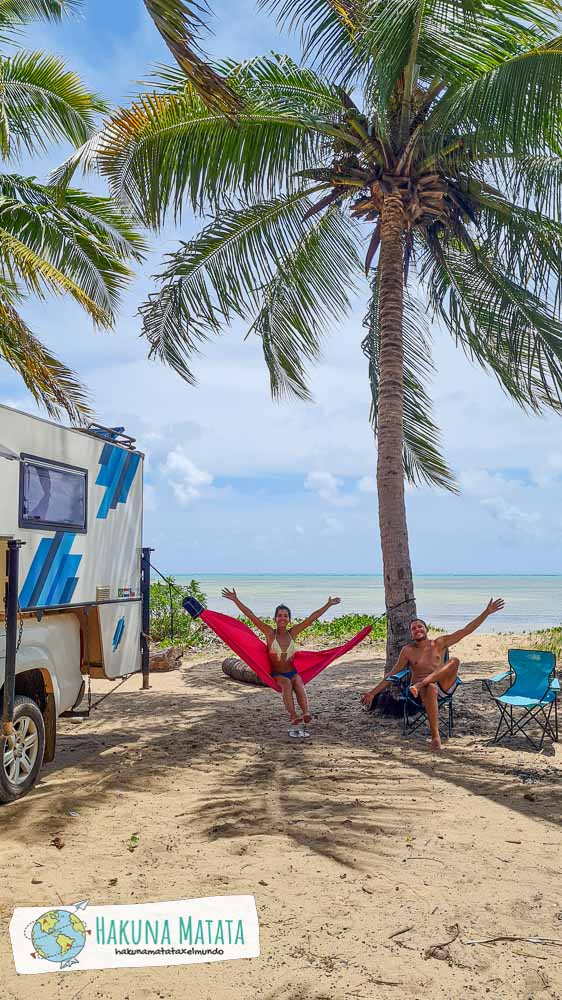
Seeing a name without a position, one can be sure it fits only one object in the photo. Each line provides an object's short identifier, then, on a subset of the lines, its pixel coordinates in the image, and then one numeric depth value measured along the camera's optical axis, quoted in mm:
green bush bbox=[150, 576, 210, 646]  13172
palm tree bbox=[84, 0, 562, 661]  6781
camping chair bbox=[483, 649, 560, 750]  6539
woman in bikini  7304
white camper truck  5023
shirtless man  6523
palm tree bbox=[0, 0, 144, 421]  9234
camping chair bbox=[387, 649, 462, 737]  6828
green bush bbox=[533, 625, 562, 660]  11430
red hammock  7566
